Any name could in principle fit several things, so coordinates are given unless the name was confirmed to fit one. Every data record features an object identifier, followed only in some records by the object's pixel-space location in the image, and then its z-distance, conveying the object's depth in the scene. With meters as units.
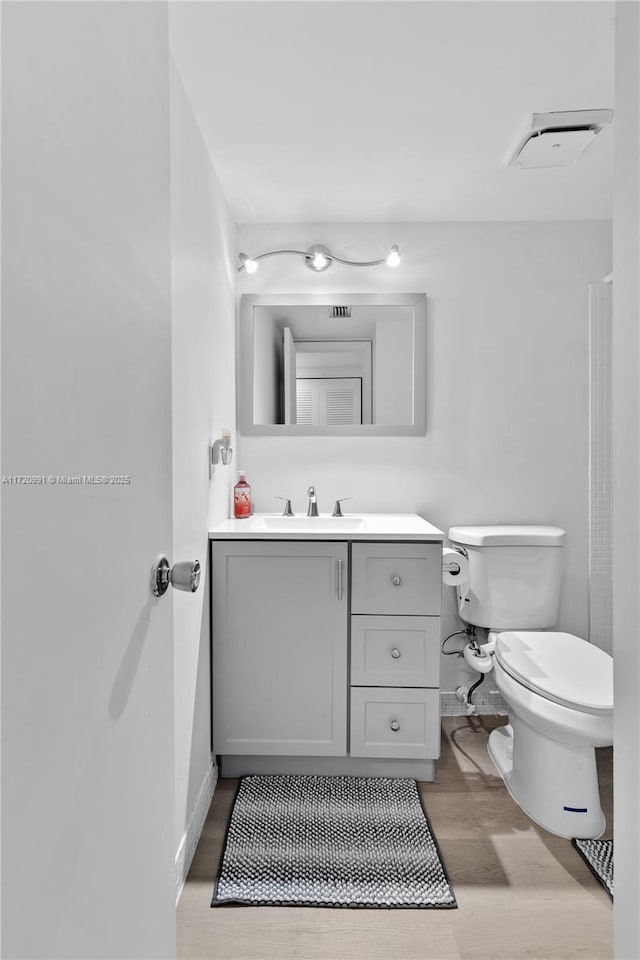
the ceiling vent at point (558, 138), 1.73
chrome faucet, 2.48
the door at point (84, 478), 0.50
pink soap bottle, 2.39
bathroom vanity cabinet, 1.99
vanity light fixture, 2.48
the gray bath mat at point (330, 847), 1.50
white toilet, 1.68
